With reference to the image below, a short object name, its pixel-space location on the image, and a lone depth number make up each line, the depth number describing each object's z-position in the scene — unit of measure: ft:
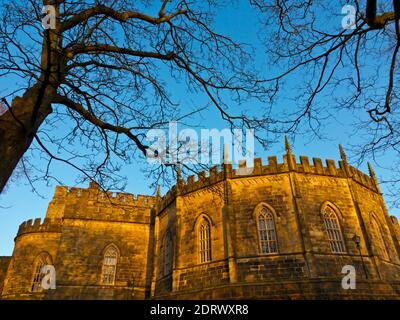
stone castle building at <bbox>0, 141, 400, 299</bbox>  44.78
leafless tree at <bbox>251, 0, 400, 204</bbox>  14.76
